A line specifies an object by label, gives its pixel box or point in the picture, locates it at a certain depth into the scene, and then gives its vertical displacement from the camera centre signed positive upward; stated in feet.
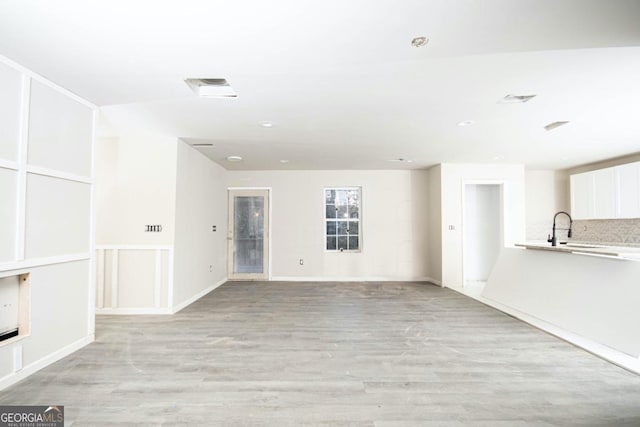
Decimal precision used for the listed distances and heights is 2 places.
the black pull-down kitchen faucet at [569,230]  21.34 -0.67
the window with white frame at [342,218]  22.21 +0.11
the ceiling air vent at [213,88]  9.09 +4.08
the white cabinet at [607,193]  16.16 +1.68
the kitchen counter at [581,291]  9.23 -2.67
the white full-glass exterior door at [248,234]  21.88 -1.12
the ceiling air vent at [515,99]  9.39 +3.96
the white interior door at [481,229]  21.90 -0.65
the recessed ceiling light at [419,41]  6.23 +3.84
